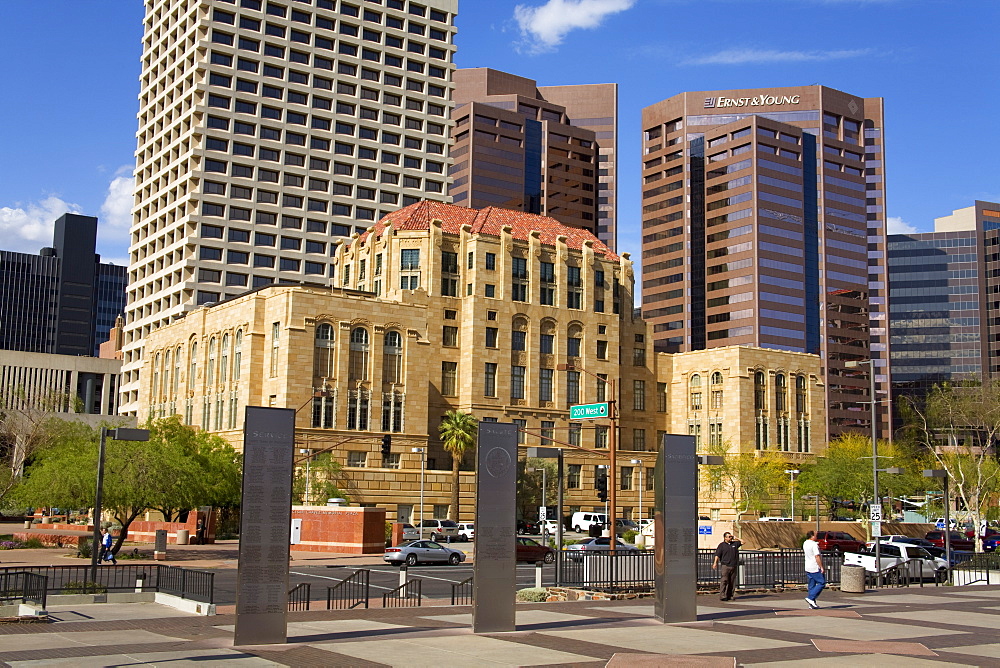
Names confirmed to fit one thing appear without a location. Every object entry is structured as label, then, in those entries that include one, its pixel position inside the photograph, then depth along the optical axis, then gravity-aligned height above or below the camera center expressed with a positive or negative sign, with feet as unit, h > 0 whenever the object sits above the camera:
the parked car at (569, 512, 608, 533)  280.20 -12.37
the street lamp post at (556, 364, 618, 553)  155.43 +2.39
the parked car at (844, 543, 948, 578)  136.26 -10.78
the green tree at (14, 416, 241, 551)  162.09 -2.21
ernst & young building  557.74 +136.43
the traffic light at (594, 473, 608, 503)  162.71 -1.55
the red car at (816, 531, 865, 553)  197.77 -12.27
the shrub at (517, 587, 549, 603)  99.25 -11.48
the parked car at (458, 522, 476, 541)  247.93 -13.85
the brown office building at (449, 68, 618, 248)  613.52 +184.67
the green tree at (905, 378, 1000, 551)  243.19 +14.97
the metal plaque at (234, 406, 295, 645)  64.59 -3.89
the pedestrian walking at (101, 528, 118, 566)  145.18 -11.41
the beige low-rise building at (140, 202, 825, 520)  287.48 +33.75
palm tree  286.46 +9.16
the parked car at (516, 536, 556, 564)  179.61 -13.26
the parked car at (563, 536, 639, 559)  184.64 -12.61
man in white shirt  90.84 -8.05
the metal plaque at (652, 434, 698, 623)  79.77 -4.17
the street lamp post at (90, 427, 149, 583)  103.49 +2.81
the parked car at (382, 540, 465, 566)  169.27 -13.33
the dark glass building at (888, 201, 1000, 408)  645.10 +78.84
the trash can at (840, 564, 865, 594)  109.60 -10.50
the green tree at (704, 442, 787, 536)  310.24 -0.68
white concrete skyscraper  411.95 +135.87
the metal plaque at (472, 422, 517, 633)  72.64 -4.48
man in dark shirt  96.12 -7.88
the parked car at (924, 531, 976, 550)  204.46 -12.50
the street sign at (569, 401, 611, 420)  167.47 +10.17
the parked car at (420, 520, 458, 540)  240.53 -13.58
